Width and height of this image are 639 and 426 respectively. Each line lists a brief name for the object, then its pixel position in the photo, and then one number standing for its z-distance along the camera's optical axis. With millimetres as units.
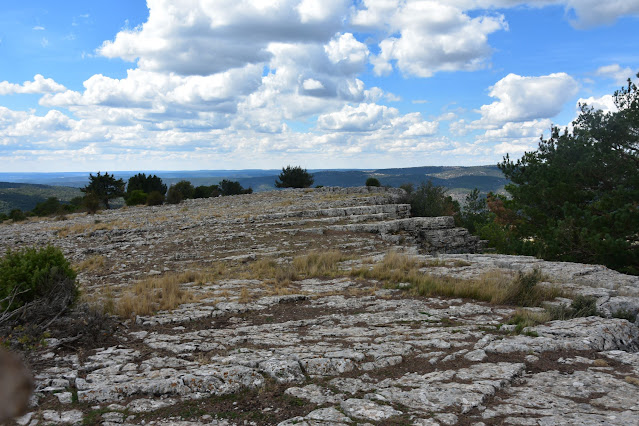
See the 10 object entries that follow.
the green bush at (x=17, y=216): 39450
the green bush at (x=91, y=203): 35656
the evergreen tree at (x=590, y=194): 16219
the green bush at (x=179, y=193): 39906
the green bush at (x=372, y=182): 52797
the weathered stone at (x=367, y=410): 4359
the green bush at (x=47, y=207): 47775
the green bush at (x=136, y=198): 46344
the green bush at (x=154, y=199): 39688
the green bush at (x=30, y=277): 8023
